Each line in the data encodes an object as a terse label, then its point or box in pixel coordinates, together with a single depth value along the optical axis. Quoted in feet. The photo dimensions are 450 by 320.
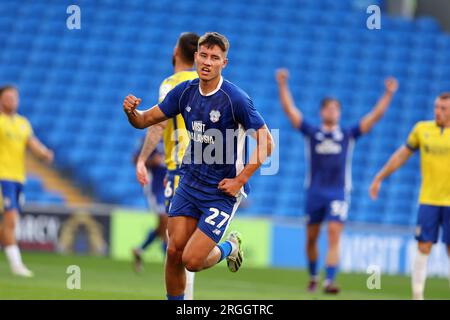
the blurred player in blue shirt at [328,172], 40.63
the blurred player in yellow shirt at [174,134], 28.63
